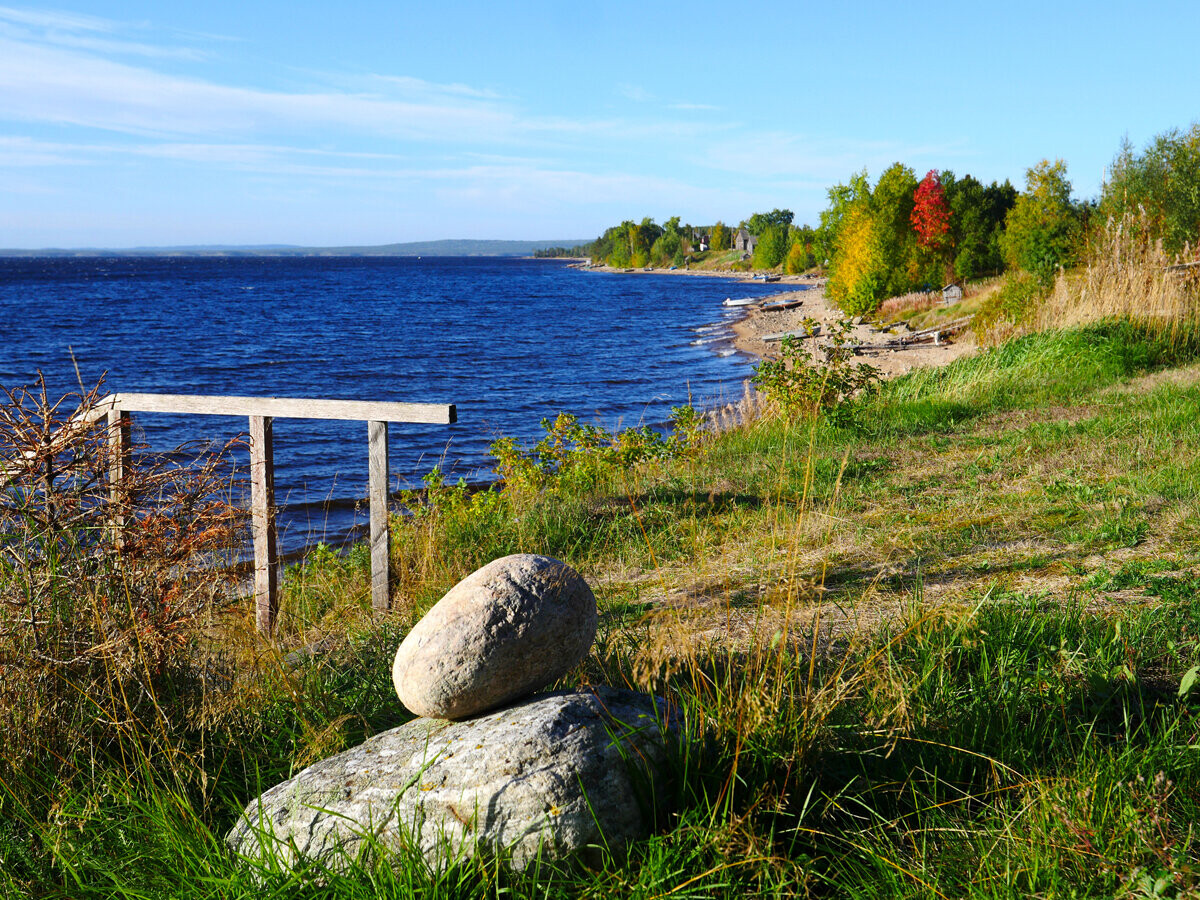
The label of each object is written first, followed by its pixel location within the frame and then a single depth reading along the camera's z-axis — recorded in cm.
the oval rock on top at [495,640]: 316
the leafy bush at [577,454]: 864
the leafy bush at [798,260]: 10500
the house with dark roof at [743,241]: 15512
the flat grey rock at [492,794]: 264
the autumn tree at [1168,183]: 2342
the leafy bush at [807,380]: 1054
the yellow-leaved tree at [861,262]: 4019
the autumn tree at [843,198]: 4375
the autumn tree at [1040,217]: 3312
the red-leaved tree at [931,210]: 4162
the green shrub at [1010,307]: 1616
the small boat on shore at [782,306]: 5660
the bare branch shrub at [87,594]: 336
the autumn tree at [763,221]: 15850
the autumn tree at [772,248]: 12281
